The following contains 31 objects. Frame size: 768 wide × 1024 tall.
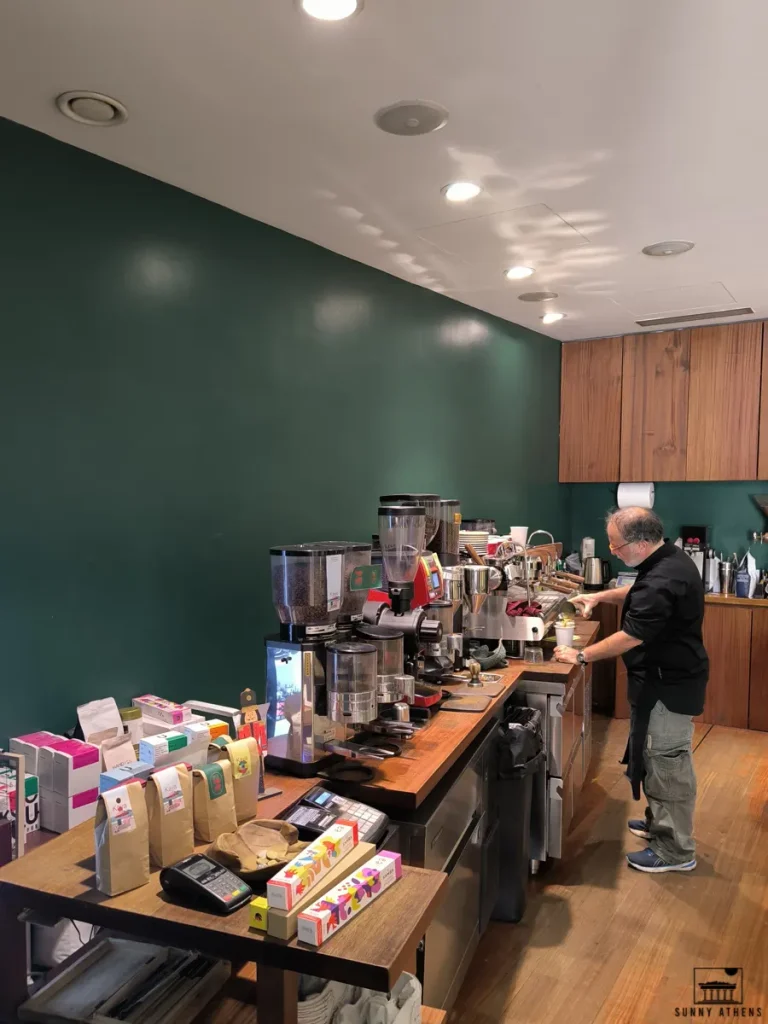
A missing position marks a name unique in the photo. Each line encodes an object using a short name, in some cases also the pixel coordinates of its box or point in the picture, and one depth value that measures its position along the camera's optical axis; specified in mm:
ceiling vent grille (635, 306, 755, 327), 4688
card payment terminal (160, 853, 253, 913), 1285
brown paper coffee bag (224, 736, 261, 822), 1648
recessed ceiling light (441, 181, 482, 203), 2504
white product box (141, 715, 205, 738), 2090
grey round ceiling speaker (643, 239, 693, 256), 3170
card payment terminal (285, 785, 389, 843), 1629
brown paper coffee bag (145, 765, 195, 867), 1428
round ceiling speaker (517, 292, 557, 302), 4137
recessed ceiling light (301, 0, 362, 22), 1533
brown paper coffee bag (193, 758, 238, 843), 1537
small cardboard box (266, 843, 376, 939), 1184
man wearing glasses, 3164
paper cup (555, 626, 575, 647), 3506
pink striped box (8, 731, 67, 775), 1880
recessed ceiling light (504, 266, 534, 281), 3605
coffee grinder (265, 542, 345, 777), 1964
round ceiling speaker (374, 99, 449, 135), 1960
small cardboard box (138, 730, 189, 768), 1616
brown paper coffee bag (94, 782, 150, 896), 1329
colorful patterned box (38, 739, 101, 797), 1795
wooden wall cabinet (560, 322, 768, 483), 5102
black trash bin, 2787
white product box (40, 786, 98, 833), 1796
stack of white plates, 3687
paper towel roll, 5602
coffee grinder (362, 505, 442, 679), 2436
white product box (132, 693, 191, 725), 2090
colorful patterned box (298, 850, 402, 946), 1172
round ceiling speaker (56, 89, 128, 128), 1880
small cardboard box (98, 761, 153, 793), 1548
